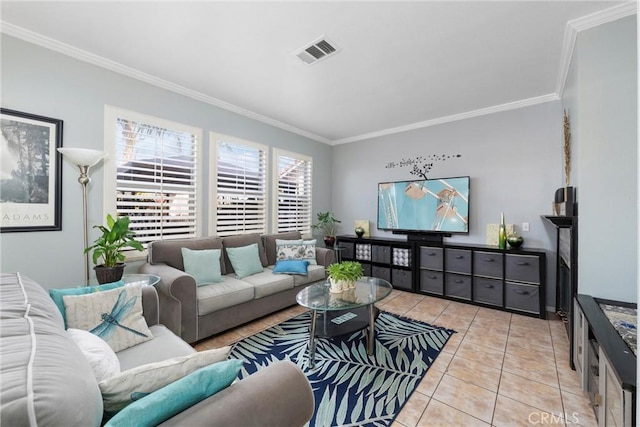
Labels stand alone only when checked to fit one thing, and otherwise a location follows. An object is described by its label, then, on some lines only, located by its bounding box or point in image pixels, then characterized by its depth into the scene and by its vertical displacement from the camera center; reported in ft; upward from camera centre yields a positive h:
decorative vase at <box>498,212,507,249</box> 11.28 -1.03
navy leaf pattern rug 5.57 -4.07
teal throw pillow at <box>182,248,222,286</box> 9.09 -1.83
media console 10.43 -2.61
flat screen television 12.69 +0.39
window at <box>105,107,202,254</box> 8.91 +1.42
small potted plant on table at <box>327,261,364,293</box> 8.18 -1.94
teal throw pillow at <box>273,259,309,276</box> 10.95 -2.25
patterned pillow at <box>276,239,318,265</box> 12.19 -1.74
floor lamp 7.25 +1.42
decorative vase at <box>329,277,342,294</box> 8.27 -2.29
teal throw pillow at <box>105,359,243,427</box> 2.35 -1.81
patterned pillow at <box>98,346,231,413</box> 2.70 -1.84
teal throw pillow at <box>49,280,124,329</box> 5.05 -1.65
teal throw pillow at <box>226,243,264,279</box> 10.45 -1.91
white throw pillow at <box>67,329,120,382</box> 3.50 -2.02
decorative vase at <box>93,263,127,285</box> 7.44 -1.70
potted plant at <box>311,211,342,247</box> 15.73 -0.78
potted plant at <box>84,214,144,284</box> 7.45 -1.01
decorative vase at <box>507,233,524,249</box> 10.94 -1.15
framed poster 6.98 +1.13
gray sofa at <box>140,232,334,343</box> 7.55 -2.61
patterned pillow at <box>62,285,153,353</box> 5.07 -2.05
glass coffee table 7.20 -2.51
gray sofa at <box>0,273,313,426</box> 1.83 -1.37
